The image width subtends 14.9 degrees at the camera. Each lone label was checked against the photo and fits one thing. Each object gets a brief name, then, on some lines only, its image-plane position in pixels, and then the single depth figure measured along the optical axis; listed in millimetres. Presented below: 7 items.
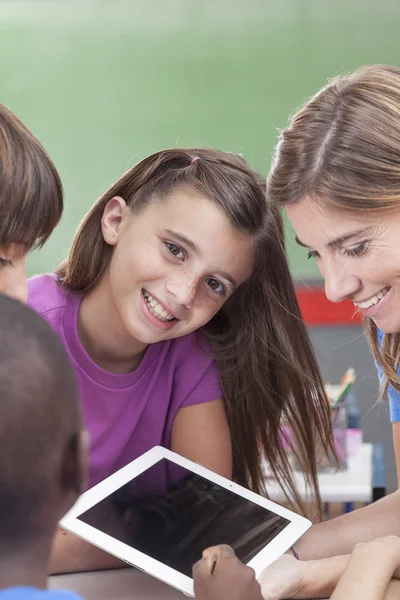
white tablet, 1967
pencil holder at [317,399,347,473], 3151
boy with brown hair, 1937
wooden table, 2011
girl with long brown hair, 2314
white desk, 2982
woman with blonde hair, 2062
